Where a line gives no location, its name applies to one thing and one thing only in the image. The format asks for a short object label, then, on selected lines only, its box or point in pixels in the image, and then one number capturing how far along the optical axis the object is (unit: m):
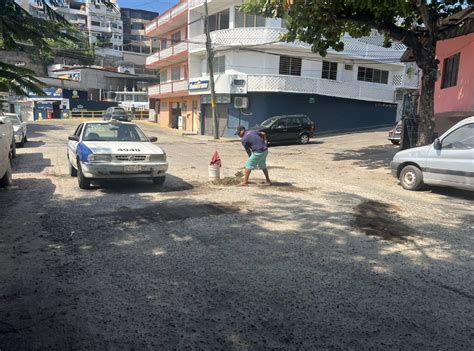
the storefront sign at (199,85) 29.41
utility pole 25.82
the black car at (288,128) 22.61
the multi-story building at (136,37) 82.62
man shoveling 9.93
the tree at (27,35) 3.55
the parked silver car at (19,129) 17.66
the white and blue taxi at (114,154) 8.69
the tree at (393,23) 12.09
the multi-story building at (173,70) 33.72
